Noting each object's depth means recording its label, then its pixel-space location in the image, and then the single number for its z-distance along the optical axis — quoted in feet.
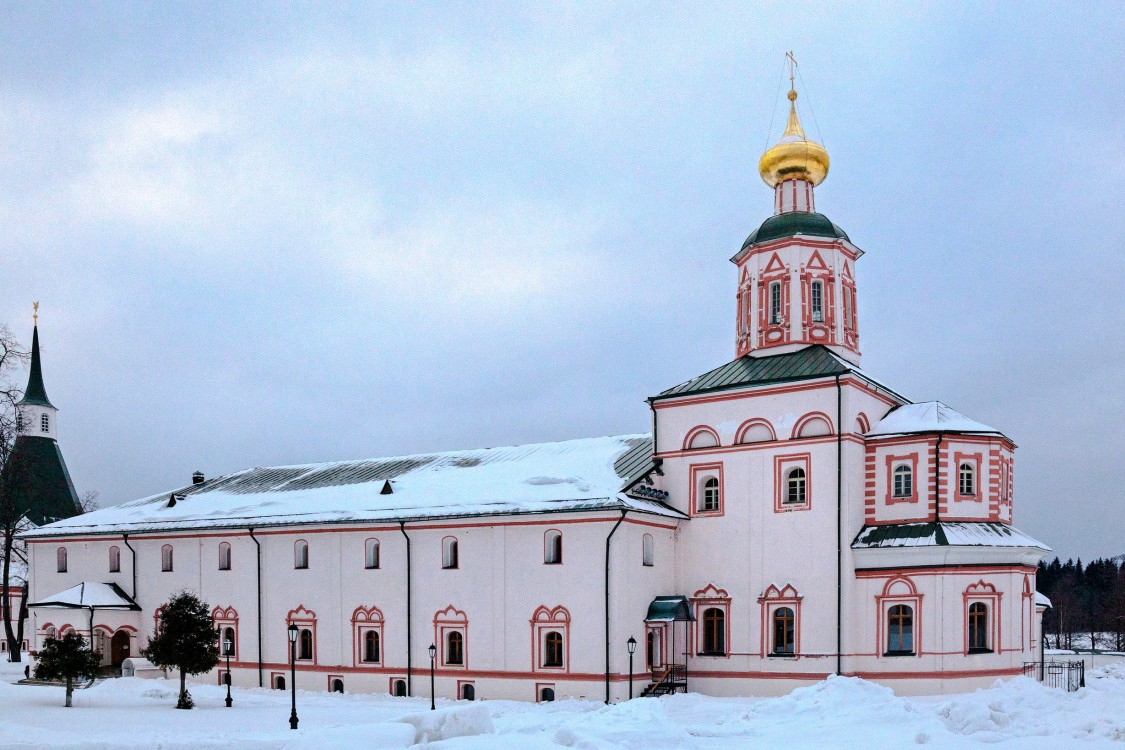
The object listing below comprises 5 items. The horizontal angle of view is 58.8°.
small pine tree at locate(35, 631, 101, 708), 91.71
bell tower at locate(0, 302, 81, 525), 205.87
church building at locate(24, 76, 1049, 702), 92.58
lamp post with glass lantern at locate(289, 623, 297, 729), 75.23
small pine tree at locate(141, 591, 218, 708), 94.53
